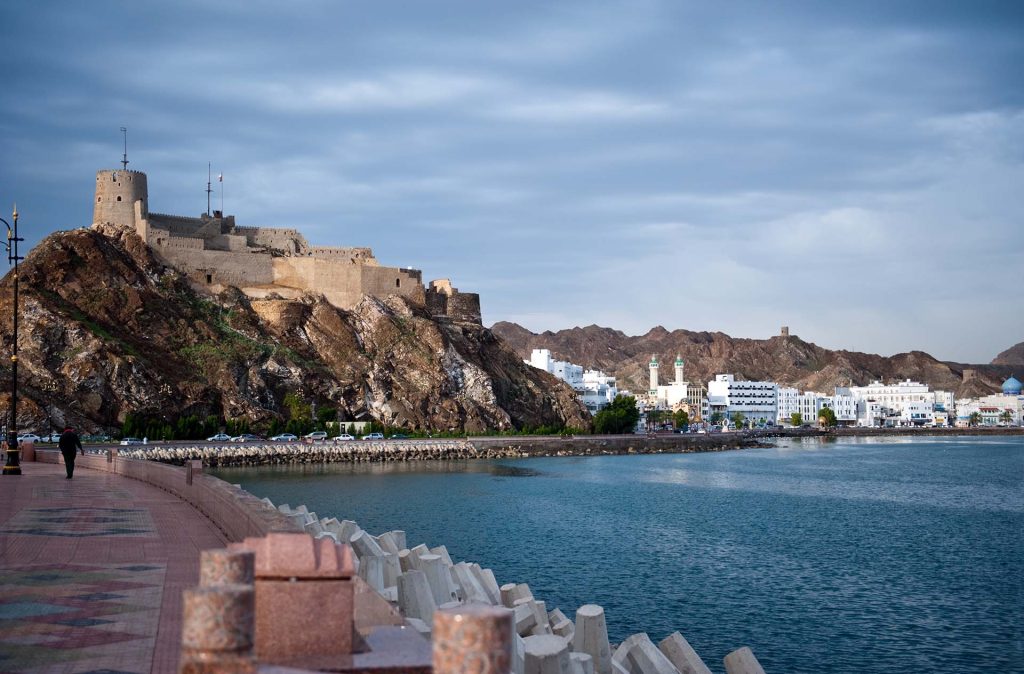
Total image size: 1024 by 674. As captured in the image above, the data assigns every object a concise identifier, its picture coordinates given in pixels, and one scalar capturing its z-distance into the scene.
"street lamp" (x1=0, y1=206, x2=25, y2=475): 33.31
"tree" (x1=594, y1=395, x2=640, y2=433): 129.62
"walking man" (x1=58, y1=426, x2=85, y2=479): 31.08
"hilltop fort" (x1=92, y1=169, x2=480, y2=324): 98.75
